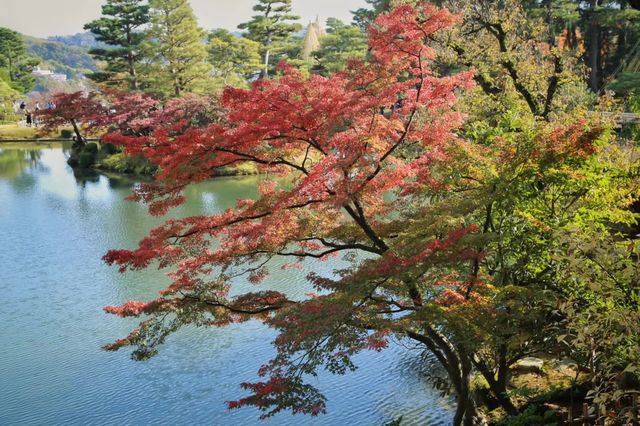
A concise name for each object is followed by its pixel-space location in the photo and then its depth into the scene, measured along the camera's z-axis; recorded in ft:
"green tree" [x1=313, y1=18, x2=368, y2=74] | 86.17
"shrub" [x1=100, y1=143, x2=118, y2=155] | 75.89
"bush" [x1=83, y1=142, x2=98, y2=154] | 76.95
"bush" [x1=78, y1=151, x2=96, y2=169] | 74.23
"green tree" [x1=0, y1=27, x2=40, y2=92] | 136.87
